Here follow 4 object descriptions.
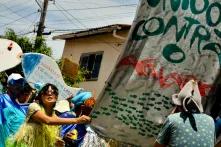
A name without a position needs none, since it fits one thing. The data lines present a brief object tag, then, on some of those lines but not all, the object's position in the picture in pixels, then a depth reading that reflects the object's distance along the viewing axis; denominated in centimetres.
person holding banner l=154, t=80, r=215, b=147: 324
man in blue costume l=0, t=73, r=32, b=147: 478
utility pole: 1859
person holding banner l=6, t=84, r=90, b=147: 413
